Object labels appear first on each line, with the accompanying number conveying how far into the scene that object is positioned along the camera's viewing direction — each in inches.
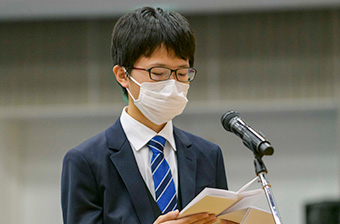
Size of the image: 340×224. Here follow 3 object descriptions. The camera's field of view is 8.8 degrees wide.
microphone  166.1
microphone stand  165.7
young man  173.6
